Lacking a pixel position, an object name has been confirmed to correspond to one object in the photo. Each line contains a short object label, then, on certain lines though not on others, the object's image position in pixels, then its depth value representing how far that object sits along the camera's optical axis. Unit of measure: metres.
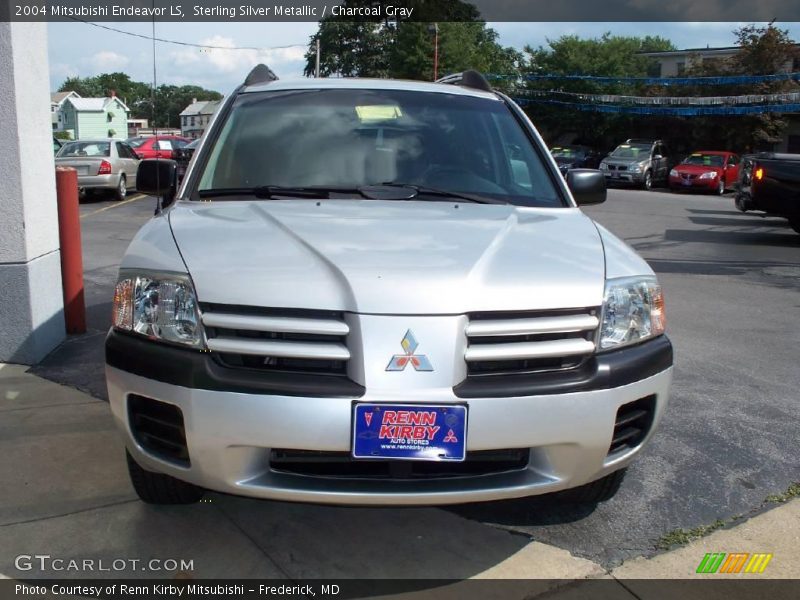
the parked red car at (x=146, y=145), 22.77
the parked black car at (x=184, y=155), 16.77
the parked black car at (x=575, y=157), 28.92
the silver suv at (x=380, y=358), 2.33
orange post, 5.64
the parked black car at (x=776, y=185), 11.43
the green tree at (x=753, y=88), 31.72
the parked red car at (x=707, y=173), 24.41
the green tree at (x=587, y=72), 37.78
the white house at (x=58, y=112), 81.85
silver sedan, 17.16
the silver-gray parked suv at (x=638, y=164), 25.94
